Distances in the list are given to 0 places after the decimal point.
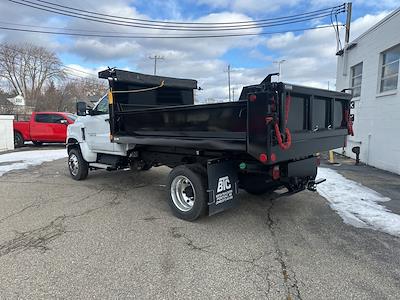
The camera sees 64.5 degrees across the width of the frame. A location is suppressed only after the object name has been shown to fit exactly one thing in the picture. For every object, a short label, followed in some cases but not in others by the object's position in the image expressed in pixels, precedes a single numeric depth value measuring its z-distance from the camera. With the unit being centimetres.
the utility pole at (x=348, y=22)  1571
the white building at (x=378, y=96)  932
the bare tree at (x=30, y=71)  4934
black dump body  375
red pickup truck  1664
